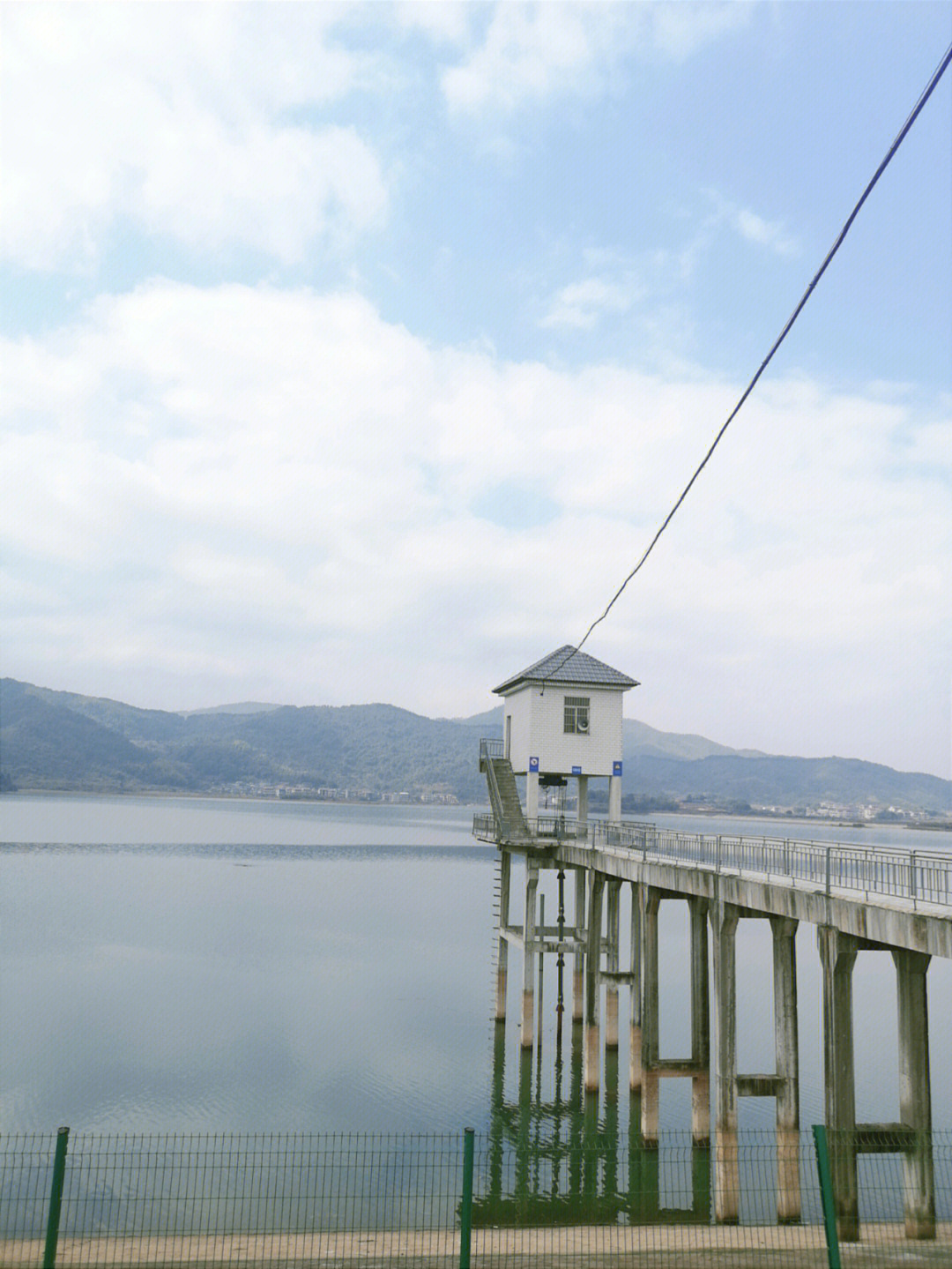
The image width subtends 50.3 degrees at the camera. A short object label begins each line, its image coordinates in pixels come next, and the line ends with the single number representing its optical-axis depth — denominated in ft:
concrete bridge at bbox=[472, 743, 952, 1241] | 47.06
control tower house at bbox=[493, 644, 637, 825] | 107.65
